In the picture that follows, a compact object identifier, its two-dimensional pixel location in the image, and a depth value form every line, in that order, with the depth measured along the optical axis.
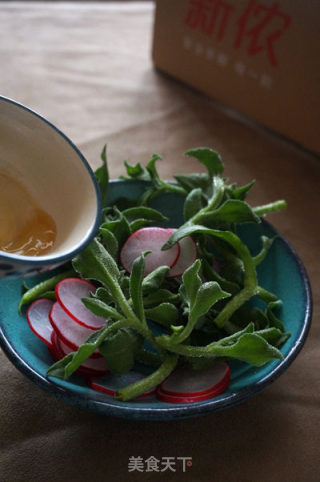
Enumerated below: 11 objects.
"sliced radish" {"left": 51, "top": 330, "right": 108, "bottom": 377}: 0.39
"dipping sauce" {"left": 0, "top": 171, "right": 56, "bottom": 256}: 0.37
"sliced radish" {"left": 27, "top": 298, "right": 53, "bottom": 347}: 0.41
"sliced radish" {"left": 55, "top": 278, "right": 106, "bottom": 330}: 0.40
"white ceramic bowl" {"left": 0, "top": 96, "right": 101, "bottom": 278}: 0.37
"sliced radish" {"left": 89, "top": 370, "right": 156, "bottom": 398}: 0.37
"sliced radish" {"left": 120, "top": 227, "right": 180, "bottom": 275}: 0.44
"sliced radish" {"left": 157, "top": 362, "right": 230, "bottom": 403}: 0.37
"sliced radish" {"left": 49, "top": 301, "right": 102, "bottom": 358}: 0.39
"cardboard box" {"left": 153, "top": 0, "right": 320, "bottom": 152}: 0.66
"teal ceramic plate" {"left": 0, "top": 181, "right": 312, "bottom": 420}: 0.35
